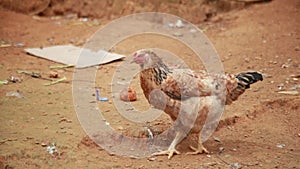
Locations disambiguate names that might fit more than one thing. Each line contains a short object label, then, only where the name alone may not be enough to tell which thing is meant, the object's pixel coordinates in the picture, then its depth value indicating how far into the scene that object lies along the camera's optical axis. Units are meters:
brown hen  7.48
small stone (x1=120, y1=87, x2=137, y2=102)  9.99
